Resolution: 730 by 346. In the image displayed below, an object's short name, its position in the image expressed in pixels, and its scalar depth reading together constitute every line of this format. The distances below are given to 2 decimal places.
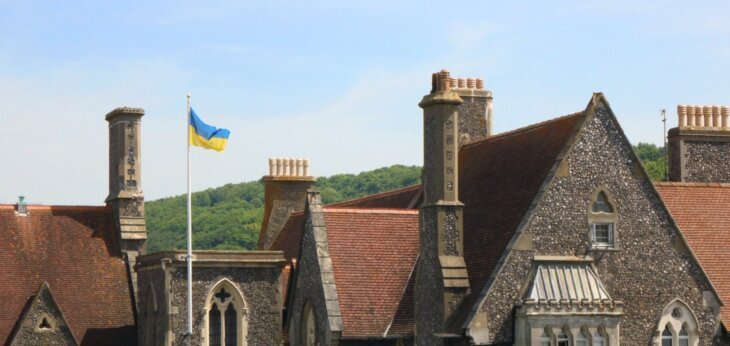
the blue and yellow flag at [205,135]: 54.12
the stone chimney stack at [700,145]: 58.38
